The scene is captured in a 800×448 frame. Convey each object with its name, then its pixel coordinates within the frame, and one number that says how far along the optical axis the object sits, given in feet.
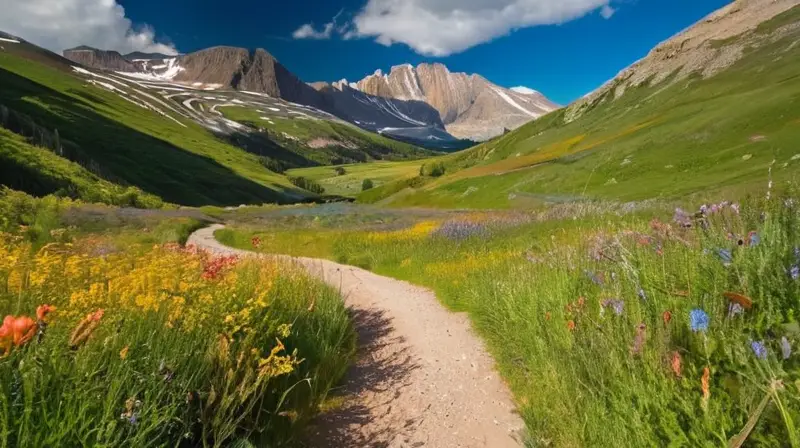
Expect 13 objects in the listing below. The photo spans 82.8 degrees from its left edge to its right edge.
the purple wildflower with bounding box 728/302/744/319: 9.26
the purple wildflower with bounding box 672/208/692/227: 16.15
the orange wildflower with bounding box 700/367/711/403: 7.68
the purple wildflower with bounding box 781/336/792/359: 7.47
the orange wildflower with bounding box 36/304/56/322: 9.17
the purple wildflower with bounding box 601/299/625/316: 11.56
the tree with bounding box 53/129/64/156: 238.68
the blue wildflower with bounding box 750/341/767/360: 7.54
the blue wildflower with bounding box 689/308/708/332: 8.67
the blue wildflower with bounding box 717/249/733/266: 11.03
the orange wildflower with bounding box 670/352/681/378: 8.85
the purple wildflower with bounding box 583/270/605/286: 16.02
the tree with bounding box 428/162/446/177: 333.23
